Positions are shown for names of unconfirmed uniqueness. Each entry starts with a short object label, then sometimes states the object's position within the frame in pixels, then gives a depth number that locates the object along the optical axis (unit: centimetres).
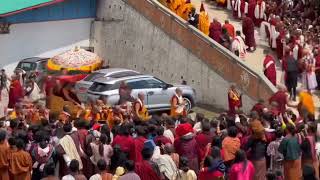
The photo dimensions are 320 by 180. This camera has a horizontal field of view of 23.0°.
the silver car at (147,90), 2488
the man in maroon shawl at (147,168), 1412
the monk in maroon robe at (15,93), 2412
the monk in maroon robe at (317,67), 2398
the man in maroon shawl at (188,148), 1552
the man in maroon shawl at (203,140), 1571
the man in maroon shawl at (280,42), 2588
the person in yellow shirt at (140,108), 2121
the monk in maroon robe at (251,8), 2922
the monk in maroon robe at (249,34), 2715
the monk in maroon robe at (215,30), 2692
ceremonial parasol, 2938
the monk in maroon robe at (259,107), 1883
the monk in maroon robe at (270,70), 2395
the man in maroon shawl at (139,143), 1522
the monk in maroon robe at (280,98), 2075
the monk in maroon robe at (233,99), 2294
